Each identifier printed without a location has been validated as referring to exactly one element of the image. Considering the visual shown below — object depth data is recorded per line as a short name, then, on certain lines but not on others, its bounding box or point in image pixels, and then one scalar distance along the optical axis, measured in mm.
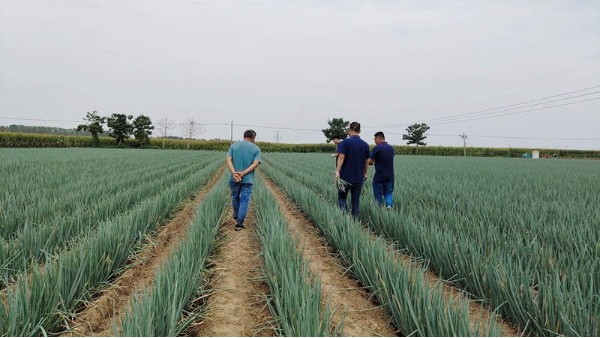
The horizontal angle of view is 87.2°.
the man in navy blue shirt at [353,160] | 5223
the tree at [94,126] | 51188
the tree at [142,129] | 53750
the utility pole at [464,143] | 58831
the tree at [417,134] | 68250
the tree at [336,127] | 66688
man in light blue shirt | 5152
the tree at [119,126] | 51938
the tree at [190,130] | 82125
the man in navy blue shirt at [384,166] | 5984
